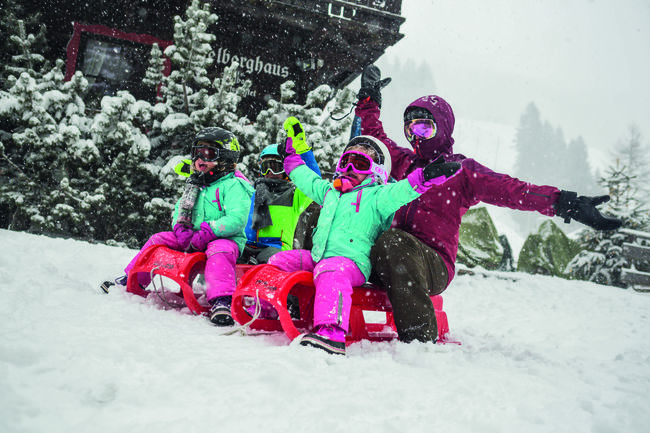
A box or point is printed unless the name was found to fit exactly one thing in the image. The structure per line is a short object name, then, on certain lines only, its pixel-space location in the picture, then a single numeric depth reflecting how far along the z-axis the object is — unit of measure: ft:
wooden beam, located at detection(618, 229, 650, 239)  32.82
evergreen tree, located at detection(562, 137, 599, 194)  182.09
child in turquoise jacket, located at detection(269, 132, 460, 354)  7.95
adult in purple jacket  8.48
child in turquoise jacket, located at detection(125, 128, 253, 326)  10.90
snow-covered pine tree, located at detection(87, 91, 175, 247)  20.45
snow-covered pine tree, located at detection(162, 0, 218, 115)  22.02
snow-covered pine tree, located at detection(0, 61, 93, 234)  19.90
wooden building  28.99
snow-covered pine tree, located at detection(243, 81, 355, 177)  22.62
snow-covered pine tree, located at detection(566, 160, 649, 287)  35.55
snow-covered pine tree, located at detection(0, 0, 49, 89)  22.16
